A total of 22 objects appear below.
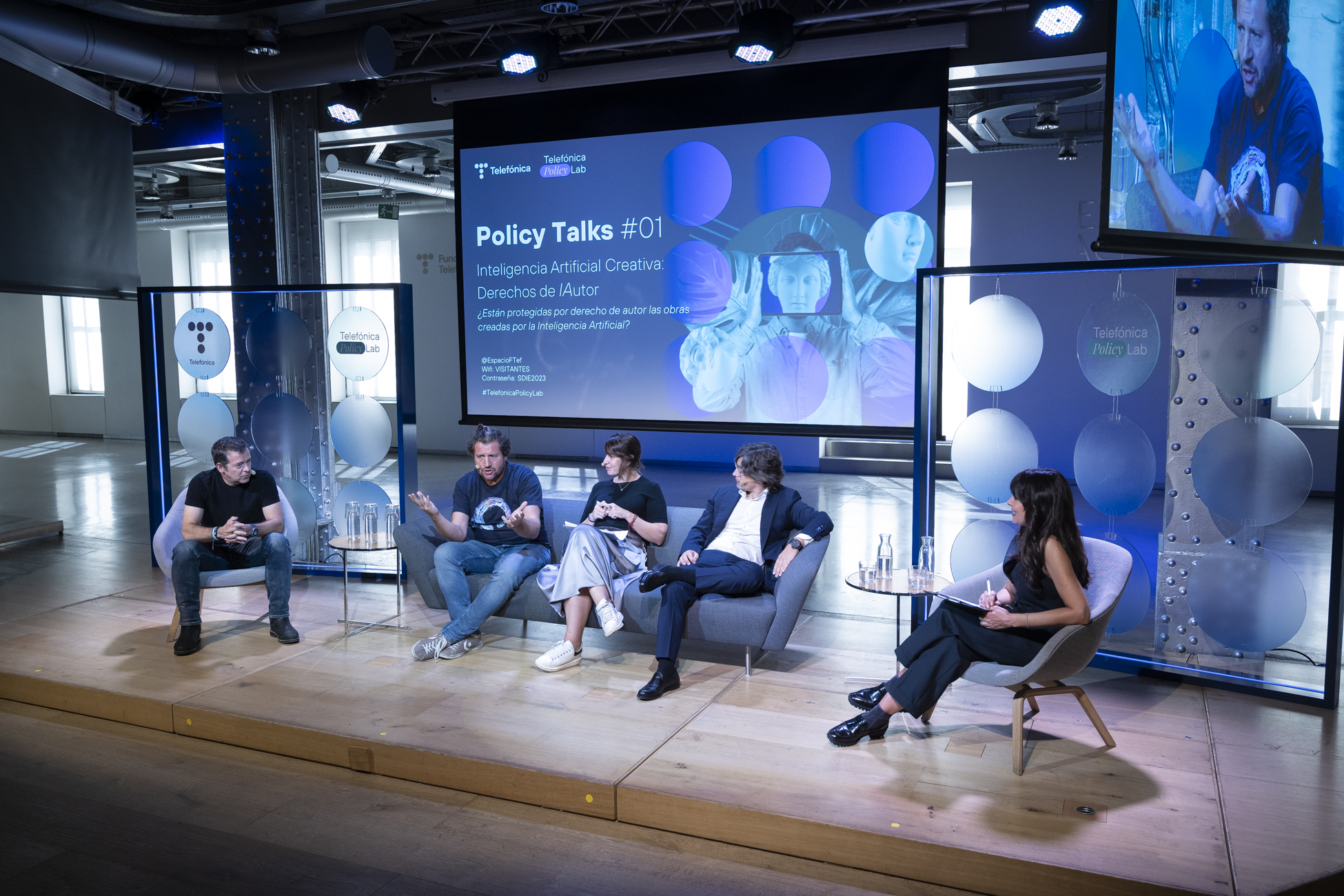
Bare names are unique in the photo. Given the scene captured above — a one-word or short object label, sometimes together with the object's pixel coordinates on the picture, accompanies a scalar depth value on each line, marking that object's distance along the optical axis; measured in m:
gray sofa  4.12
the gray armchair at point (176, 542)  4.80
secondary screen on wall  2.88
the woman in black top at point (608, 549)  4.38
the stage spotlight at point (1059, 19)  4.64
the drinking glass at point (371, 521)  4.96
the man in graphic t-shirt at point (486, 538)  4.54
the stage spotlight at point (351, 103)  6.25
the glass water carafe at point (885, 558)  3.99
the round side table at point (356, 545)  4.83
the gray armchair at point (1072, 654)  3.28
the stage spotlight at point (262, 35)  5.71
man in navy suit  4.20
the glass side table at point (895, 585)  3.84
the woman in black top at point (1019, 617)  3.31
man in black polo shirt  4.76
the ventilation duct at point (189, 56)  5.25
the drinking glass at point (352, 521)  4.92
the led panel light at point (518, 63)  5.68
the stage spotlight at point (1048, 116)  8.20
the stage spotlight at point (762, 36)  5.21
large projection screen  5.46
